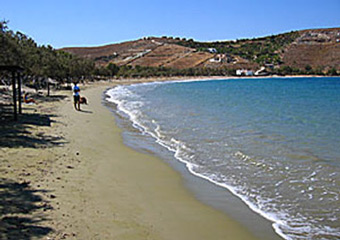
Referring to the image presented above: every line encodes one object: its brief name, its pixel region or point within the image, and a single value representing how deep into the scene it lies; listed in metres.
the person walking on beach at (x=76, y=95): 20.86
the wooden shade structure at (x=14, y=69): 12.70
